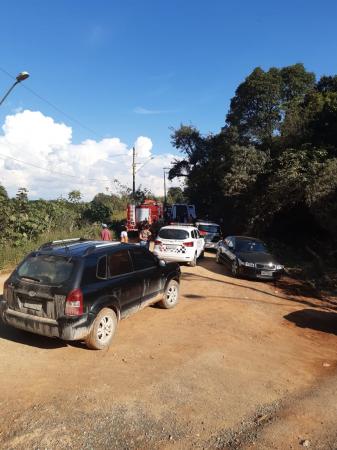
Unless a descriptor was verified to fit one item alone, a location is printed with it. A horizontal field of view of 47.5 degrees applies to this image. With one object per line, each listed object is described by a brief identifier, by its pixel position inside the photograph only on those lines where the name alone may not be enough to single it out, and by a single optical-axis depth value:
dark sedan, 13.14
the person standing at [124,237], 16.00
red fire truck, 26.05
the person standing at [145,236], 14.88
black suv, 5.95
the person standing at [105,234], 14.74
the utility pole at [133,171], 34.56
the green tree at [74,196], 27.81
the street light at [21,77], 12.88
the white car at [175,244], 14.55
